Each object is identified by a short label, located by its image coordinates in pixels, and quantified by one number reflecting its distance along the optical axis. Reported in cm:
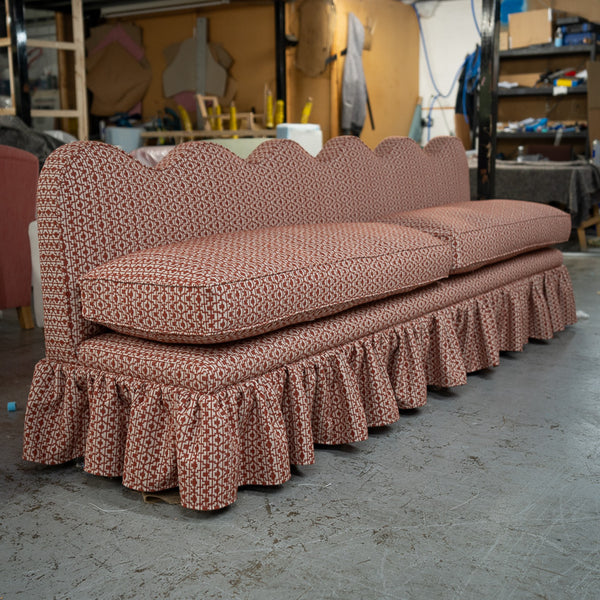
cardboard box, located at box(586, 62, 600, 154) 672
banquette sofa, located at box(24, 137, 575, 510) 165
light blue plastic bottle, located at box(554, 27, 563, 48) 785
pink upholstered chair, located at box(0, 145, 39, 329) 340
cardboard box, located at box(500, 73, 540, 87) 809
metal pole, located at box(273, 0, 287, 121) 787
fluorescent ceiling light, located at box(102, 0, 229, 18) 791
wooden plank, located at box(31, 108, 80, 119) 629
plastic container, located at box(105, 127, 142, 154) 690
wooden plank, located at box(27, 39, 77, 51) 594
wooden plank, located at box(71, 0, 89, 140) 613
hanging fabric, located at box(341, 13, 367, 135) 778
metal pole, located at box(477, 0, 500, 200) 439
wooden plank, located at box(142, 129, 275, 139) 704
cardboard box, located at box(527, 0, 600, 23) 558
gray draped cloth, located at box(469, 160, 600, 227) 596
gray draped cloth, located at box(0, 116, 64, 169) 548
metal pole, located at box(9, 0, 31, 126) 607
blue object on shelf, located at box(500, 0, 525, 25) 823
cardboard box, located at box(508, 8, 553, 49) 794
